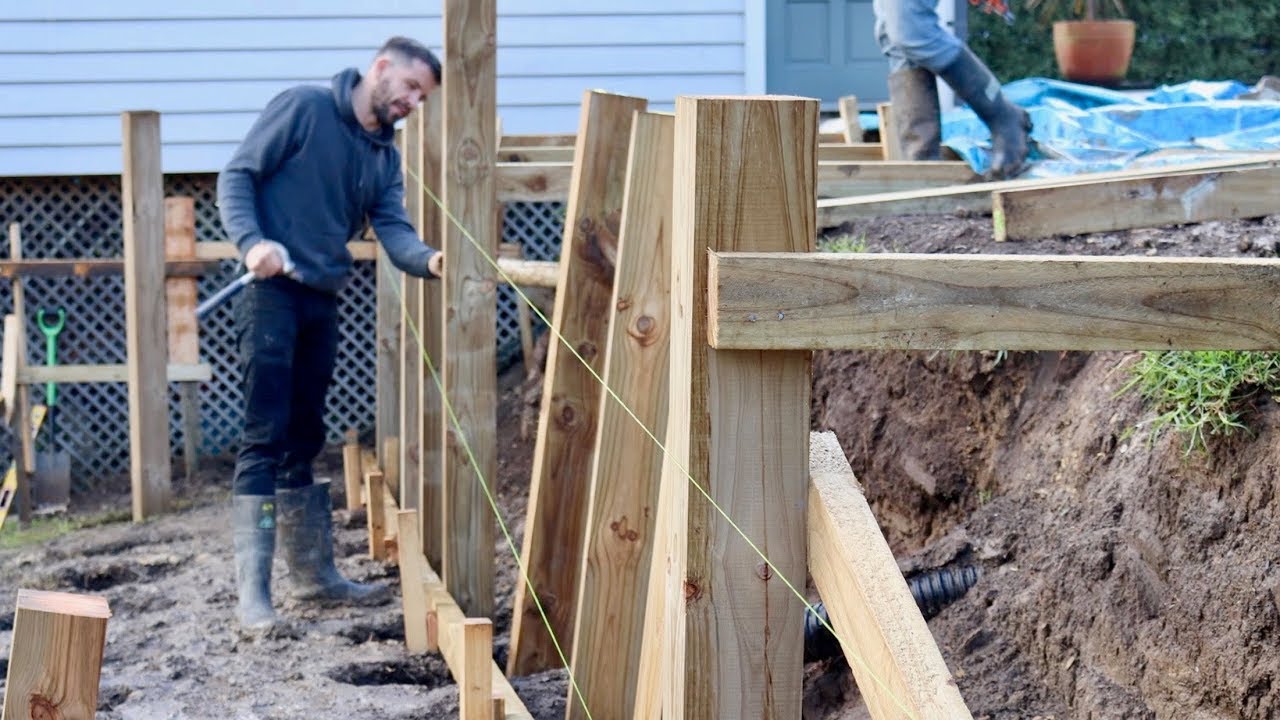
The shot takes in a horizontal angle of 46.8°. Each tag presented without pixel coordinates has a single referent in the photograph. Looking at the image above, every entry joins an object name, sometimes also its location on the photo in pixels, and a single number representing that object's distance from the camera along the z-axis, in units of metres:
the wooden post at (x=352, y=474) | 8.31
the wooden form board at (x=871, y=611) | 1.87
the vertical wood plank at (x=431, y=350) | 5.92
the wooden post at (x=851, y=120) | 8.84
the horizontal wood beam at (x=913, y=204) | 6.11
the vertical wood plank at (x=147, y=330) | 8.08
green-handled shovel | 9.26
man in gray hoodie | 5.66
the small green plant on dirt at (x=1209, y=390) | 3.27
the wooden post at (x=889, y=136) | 8.13
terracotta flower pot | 13.05
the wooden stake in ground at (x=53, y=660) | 2.03
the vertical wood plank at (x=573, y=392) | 4.28
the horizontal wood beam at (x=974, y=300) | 1.98
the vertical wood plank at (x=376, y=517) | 7.02
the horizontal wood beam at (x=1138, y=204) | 5.19
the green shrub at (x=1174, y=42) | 15.70
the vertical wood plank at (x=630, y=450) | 3.74
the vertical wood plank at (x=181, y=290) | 8.66
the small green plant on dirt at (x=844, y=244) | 5.76
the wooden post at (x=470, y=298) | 4.82
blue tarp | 7.96
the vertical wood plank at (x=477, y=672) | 3.71
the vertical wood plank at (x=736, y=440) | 2.05
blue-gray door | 11.07
